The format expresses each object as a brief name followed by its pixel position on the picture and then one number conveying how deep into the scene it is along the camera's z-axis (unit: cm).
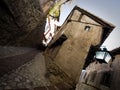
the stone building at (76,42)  435
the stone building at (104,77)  580
